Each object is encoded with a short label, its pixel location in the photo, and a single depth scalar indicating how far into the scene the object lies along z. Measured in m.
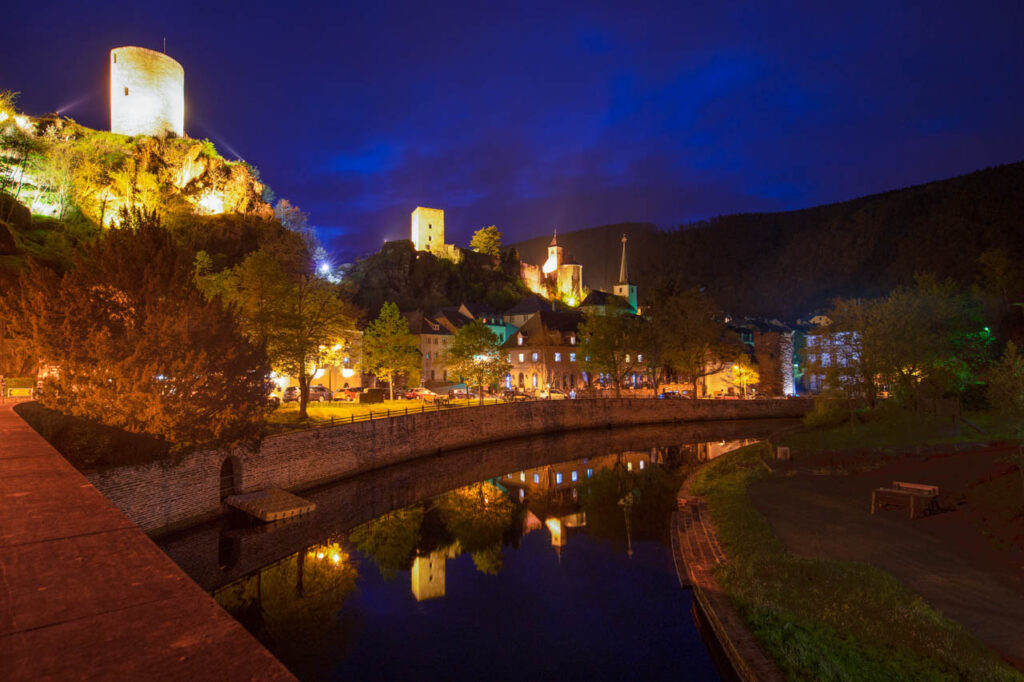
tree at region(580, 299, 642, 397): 61.03
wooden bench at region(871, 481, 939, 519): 17.56
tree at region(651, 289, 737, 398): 61.94
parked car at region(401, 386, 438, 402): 52.81
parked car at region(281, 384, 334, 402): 46.60
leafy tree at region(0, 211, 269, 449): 19.61
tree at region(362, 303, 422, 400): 50.06
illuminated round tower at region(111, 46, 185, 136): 70.81
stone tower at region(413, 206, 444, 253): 115.75
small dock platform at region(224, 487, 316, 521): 22.86
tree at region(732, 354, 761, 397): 70.29
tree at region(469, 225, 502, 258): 126.88
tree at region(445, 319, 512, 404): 54.34
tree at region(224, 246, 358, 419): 34.12
